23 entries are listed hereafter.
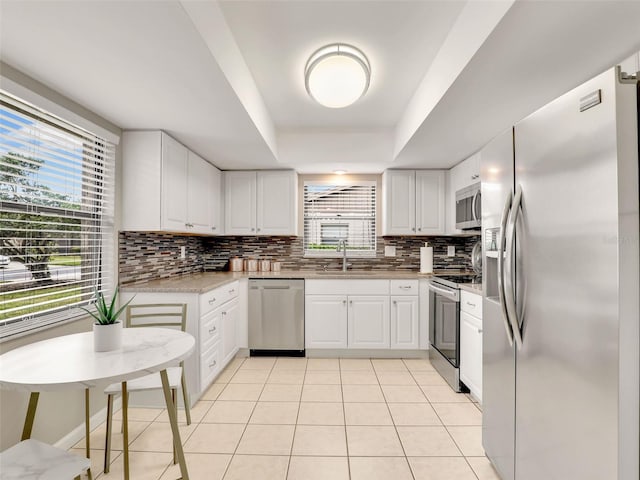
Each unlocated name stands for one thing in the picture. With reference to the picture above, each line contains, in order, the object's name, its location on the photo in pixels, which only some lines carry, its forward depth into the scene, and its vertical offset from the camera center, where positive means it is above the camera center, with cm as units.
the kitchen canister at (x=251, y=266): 434 -27
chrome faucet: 430 -10
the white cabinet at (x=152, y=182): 270 +49
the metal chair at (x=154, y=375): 186 -76
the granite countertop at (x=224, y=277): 269 -34
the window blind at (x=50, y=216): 179 +16
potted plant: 157 -40
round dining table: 126 -49
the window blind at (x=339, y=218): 447 +34
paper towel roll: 402 -16
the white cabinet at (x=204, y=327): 267 -69
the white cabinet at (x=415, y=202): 404 +50
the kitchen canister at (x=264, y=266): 432 -27
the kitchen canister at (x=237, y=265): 433 -26
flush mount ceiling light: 209 +104
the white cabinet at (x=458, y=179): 332 +68
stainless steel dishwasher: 378 -77
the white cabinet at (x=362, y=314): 373 -75
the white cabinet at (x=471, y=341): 257 -75
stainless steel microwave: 311 +37
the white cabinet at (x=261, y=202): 414 +50
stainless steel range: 297 -74
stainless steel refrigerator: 100 -15
